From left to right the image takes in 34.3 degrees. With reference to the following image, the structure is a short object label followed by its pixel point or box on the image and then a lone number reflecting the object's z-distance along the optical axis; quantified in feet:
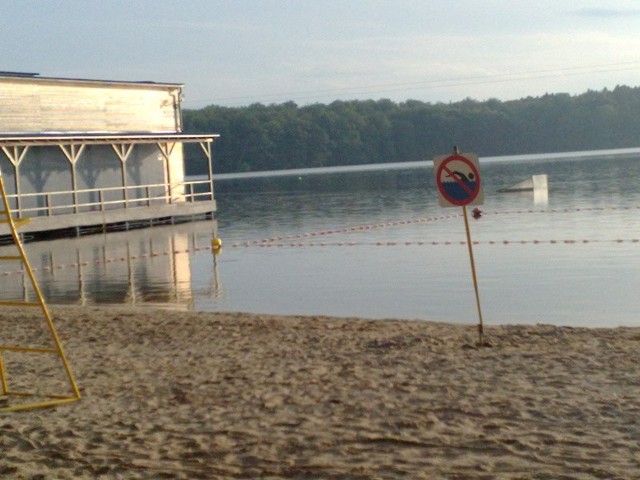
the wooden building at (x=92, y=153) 110.93
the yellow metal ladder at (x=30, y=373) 26.96
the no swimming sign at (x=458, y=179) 35.24
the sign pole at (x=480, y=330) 34.65
